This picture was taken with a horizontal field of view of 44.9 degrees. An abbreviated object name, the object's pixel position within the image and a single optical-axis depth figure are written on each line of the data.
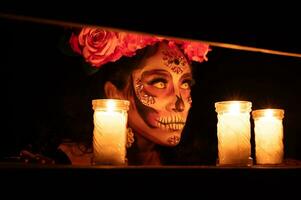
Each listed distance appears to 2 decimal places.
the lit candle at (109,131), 1.19
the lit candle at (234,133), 1.27
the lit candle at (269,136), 1.38
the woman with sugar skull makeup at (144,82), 2.01
